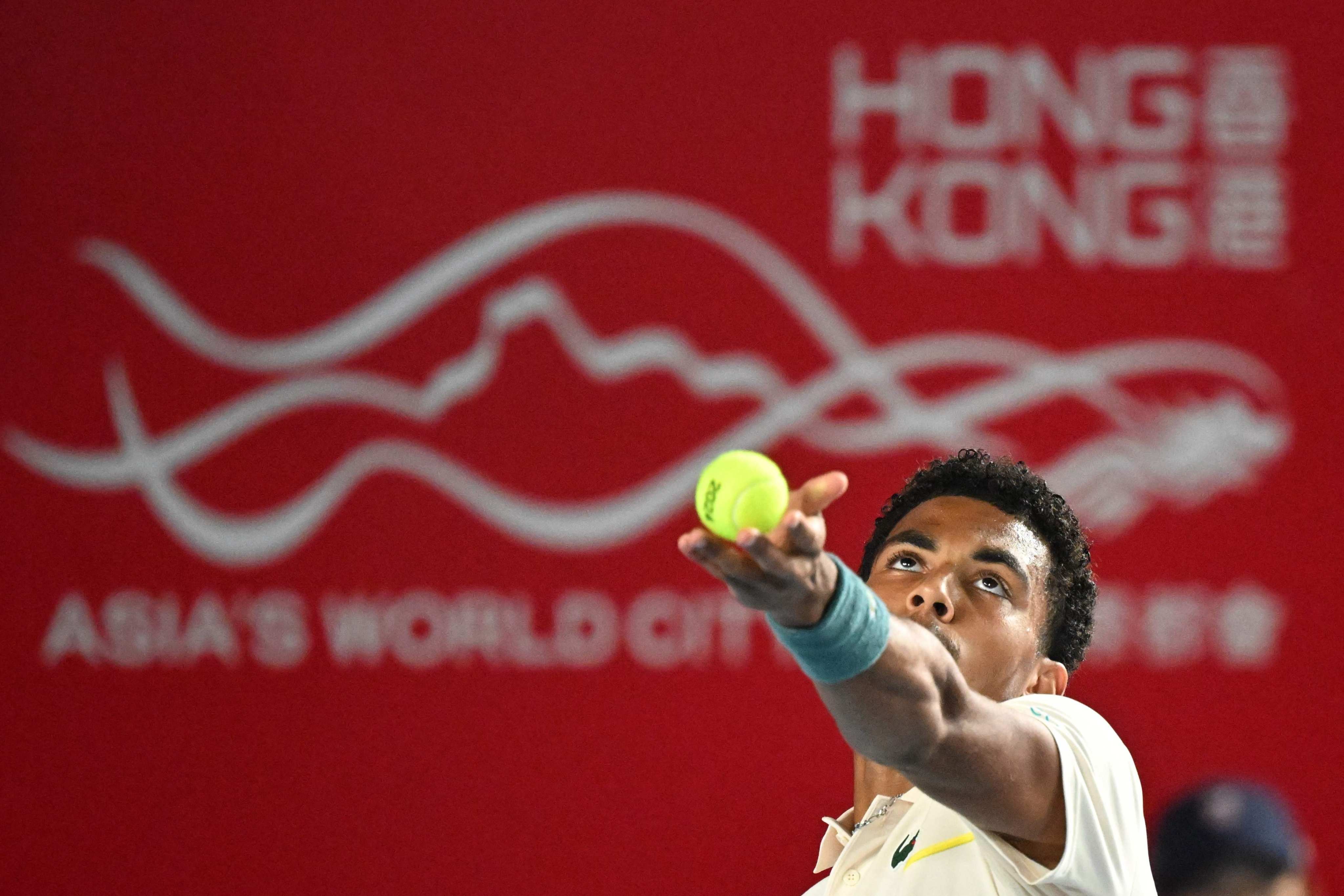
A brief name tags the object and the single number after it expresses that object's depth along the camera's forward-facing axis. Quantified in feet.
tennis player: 30.32
